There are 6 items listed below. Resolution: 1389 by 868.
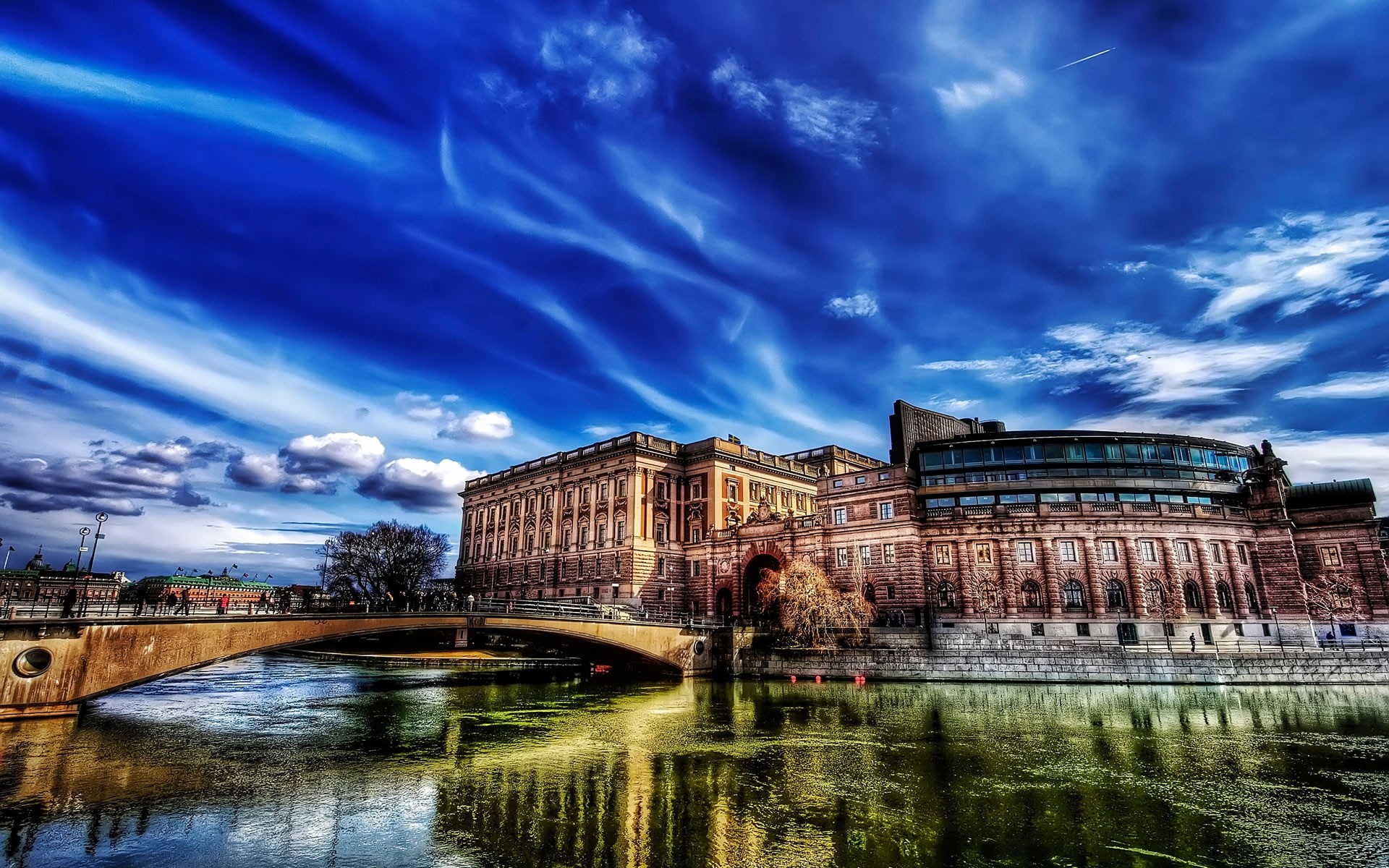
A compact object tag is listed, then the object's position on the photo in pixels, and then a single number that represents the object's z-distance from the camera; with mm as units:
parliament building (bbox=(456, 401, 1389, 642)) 54688
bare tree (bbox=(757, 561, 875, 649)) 53531
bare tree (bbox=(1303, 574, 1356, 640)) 56562
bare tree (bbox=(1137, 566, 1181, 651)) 53250
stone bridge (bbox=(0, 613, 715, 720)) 27391
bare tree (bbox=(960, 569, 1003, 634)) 55438
